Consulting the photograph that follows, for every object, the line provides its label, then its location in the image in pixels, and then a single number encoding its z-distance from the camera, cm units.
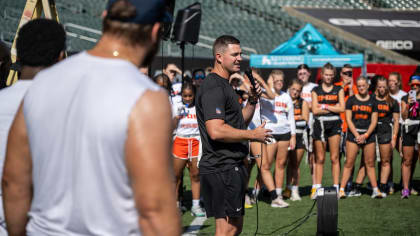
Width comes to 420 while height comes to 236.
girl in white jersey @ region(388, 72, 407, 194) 1119
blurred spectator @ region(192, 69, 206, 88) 1192
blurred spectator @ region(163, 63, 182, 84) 1202
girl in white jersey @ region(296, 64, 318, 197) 1107
